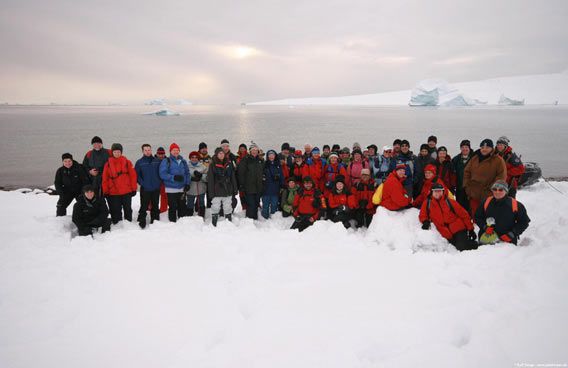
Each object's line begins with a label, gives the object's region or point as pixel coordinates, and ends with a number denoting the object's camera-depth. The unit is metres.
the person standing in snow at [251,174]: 6.92
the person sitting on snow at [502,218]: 4.76
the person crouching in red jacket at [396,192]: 6.11
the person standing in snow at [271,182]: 7.25
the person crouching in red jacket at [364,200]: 6.64
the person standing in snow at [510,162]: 6.30
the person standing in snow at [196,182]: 6.97
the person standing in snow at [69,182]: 6.50
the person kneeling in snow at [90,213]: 5.66
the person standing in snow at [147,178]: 6.58
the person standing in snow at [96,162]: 6.50
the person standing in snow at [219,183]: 6.61
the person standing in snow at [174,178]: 6.60
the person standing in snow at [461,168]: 6.69
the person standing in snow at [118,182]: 6.21
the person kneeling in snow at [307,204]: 6.52
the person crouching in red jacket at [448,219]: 5.22
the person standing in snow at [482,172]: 5.76
